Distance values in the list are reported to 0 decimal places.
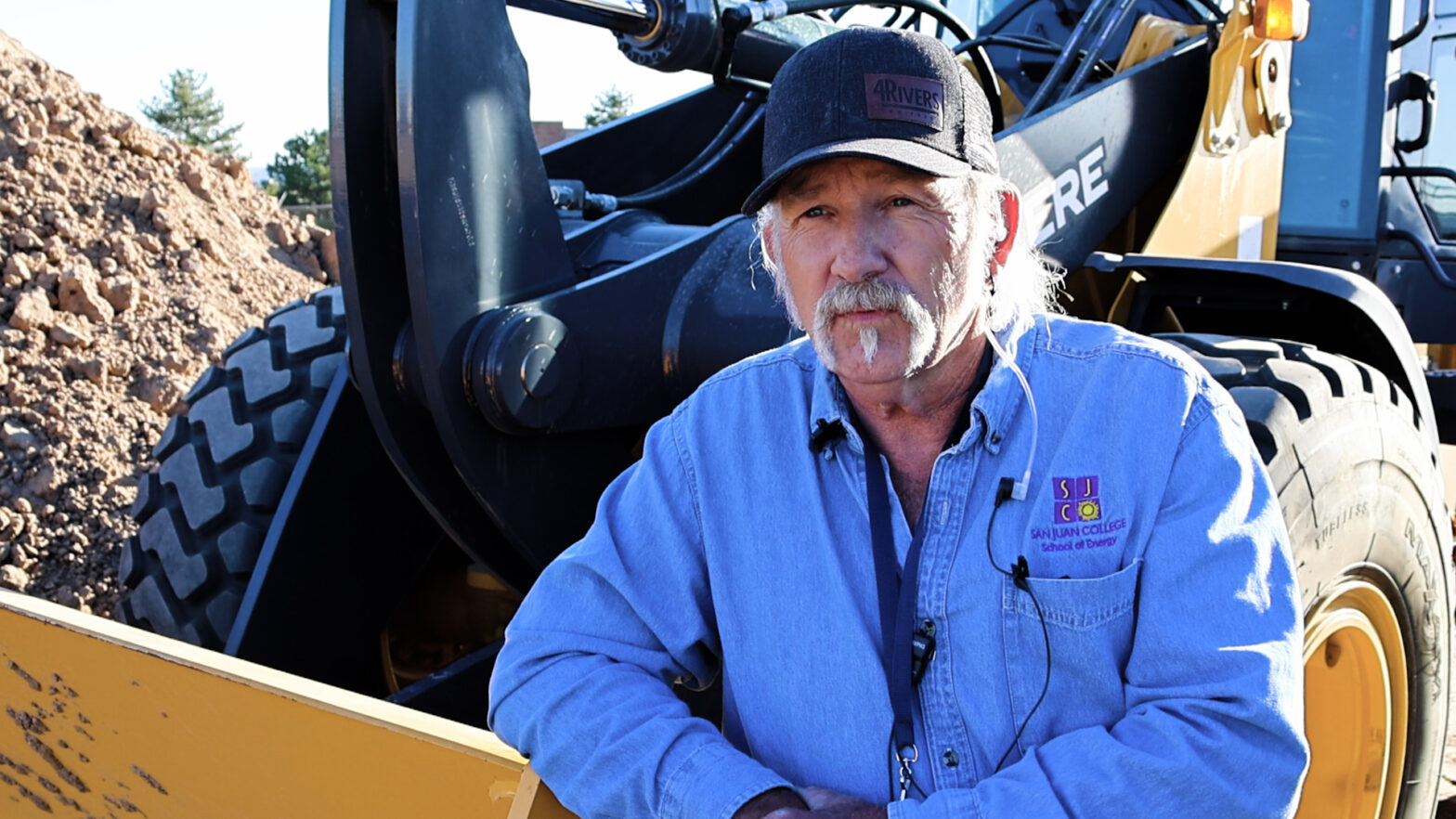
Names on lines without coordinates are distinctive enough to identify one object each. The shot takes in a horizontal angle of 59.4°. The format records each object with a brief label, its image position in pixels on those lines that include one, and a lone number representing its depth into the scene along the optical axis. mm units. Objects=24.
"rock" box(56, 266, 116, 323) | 6684
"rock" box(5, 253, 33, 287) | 6602
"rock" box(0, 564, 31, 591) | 4496
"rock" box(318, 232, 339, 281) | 9469
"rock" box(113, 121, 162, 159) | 8398
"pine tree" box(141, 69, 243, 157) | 30203
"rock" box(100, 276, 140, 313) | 6910
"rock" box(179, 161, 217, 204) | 8805
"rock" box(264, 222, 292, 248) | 9203
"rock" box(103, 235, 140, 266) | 7254
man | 1423
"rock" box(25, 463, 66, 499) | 5203
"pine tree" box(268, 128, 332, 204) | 29578
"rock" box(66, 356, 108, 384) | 6229
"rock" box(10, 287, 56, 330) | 6316
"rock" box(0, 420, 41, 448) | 5477
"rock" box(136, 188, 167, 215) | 7801
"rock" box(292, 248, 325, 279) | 9219
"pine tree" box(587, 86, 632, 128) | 39125
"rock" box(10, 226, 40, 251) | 6801
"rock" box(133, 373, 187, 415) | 6273
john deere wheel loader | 2025
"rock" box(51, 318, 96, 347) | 6367
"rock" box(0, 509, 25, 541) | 4840
